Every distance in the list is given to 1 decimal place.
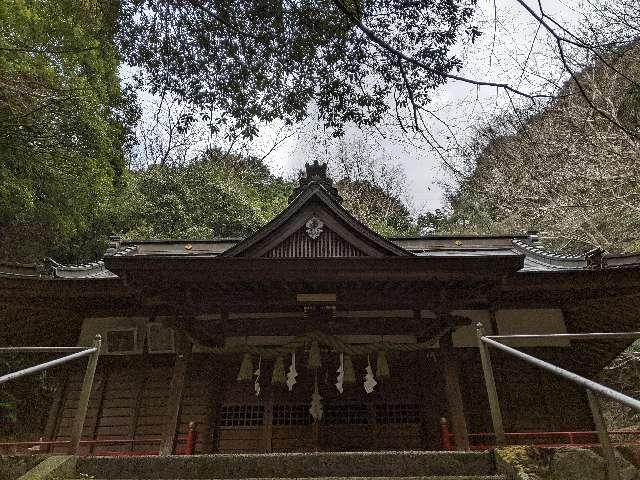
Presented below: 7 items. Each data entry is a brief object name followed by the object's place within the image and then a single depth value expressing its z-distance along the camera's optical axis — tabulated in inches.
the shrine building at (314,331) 248.1
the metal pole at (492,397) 141.9
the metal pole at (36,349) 137.9
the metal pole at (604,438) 100.8
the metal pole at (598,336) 115.0
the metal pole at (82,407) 144.8
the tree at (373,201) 1181.0
